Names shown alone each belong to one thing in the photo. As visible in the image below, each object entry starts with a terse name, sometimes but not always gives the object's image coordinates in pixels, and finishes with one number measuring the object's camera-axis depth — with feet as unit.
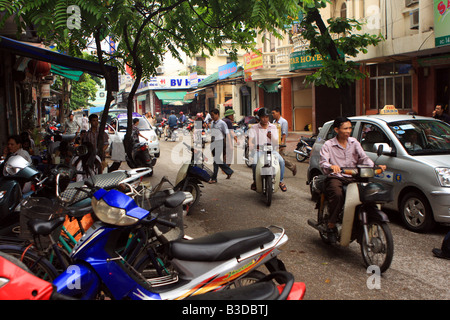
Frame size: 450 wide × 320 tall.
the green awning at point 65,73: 49.79
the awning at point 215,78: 102.53
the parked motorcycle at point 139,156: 37.88
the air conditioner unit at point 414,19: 49.52
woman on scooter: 29.37
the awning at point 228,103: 124.26
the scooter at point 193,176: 27.02
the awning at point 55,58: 30.60
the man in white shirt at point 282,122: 38.18
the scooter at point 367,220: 16.06
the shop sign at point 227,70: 103.35
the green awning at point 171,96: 161.39
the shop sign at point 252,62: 88.89
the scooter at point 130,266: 10.74
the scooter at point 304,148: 48.32
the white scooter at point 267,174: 27.99
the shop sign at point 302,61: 66.44
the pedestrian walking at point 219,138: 36.96
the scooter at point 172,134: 91.50
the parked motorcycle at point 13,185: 16.70
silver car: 20.66
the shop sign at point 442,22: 38.88
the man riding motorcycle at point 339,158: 18.30
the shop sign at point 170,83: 164.76
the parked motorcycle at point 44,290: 8.20
